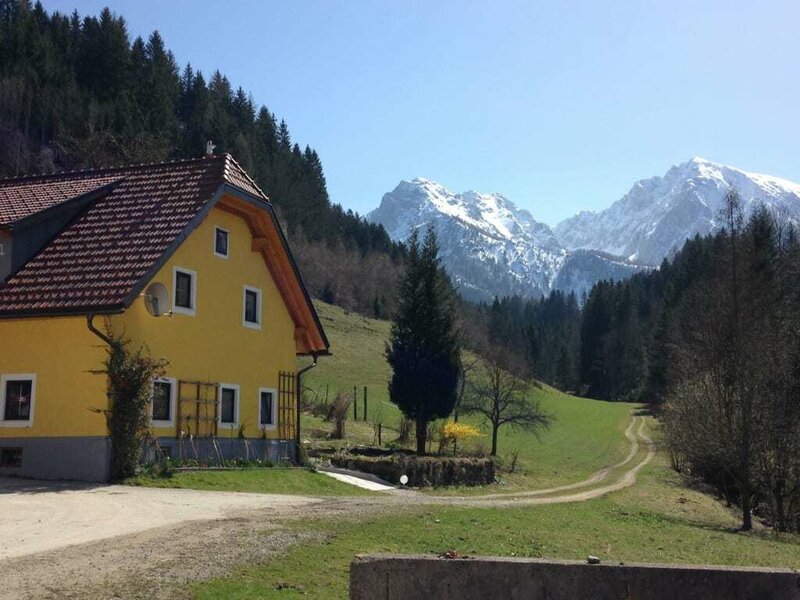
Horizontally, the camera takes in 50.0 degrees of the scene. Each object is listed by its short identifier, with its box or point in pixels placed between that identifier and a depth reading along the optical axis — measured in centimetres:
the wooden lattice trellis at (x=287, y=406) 2878
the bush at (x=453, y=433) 4222
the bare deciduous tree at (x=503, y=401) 5050
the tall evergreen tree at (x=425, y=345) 4456
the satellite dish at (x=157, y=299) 2305
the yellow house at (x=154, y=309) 2150
